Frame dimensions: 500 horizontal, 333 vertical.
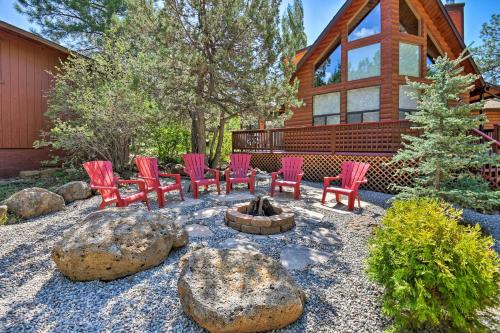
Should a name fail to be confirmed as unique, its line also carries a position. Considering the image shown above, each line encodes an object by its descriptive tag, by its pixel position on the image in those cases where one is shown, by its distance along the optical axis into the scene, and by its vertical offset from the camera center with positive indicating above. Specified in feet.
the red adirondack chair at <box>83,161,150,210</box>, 13.20 -1.38
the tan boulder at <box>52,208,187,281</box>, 7.79 -2.68
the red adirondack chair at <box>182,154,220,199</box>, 18.18 -0.89
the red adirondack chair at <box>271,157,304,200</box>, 18.44 -1.15
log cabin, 26.02 +9.78
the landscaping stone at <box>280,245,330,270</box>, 9.00 -3.47
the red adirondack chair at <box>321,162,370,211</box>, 15.84 -1.32
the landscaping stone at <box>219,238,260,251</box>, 9.99 -3.27
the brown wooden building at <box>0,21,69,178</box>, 26.05 +6.44
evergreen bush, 5.18 -2.29
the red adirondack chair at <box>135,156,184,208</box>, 16.07 -1.08
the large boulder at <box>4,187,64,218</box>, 14.57 -2.52
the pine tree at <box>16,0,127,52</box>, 37.55 +20.25
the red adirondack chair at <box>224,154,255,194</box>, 21.17 -0.49
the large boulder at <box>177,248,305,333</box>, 5.77 -3.12
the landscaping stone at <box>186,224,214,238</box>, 11.33 -3.17
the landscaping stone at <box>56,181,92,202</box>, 17.62 -2.23
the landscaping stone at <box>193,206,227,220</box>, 13.67 -2.89
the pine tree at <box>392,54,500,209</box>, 13.82 +0.76
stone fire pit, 11.61 -2.80
